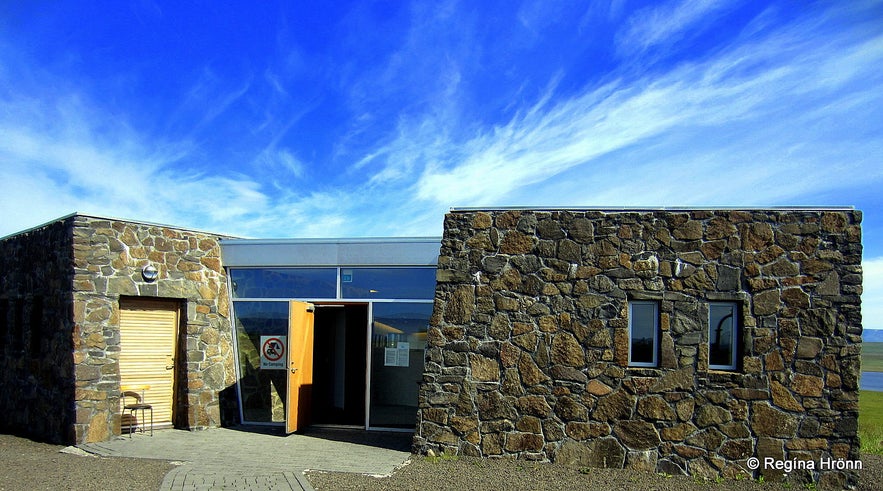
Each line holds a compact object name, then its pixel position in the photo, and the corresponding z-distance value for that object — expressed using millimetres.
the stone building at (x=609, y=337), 8906
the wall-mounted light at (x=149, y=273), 11219
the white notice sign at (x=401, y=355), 11820
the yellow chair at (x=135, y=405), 10797
